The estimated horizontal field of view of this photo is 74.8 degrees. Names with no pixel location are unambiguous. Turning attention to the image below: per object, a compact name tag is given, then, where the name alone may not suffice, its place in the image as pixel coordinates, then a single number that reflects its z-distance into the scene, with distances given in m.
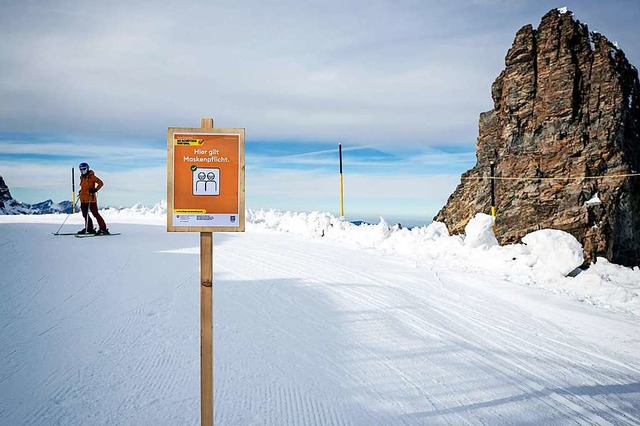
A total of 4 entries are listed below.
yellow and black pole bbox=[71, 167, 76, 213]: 26.83
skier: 12.09
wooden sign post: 3.20
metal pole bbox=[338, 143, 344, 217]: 20.24
